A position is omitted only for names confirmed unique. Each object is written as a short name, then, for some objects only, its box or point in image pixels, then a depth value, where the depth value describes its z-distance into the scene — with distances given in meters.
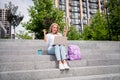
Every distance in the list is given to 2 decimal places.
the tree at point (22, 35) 15.09
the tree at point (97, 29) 12.52
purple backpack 3.37
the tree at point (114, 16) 8.85
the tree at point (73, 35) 17.70
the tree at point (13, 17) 11.09
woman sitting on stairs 3.00
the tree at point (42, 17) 10.20
